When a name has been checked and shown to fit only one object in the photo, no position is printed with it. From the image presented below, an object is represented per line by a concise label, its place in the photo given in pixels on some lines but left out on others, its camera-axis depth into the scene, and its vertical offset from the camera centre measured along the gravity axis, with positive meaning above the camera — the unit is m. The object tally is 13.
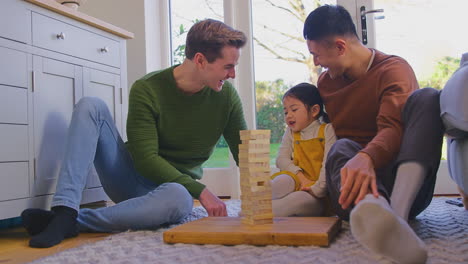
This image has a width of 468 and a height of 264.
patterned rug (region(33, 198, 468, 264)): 1.12 -0.24
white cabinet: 1.67 +0.28
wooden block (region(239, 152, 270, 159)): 1.36 +0.00
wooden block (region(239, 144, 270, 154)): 1.36 +0.01
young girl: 1.66 -0.01
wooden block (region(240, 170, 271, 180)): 1.35 -0.06
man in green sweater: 1.59 +0.05
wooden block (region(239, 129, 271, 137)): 1.37 +0.06
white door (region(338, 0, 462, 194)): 2.70 +0.65
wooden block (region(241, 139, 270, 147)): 1.36 +0.03
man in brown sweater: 0.95 +0.04
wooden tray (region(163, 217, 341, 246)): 1.25 -0.20
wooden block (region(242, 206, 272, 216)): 1.37 -0.16
